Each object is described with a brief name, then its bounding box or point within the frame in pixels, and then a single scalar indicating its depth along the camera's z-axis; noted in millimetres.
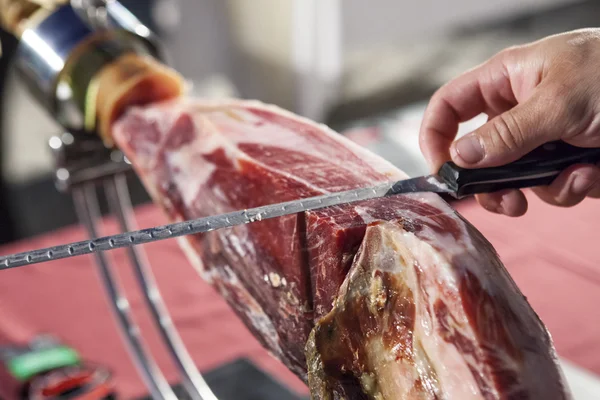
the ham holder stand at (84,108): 940
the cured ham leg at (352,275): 460
